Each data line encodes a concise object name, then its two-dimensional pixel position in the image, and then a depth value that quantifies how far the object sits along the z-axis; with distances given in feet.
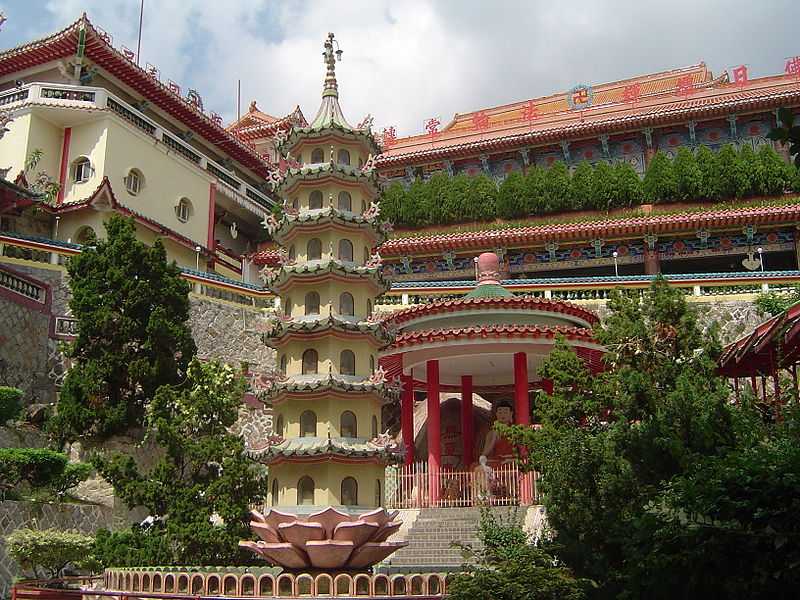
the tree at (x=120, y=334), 62.80
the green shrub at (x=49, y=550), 46.06
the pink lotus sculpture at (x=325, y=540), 41.75
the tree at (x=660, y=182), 107.96
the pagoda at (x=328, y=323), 44.80
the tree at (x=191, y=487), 49.39
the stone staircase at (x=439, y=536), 51.55
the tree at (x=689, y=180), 106.93
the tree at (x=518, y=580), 33.30
